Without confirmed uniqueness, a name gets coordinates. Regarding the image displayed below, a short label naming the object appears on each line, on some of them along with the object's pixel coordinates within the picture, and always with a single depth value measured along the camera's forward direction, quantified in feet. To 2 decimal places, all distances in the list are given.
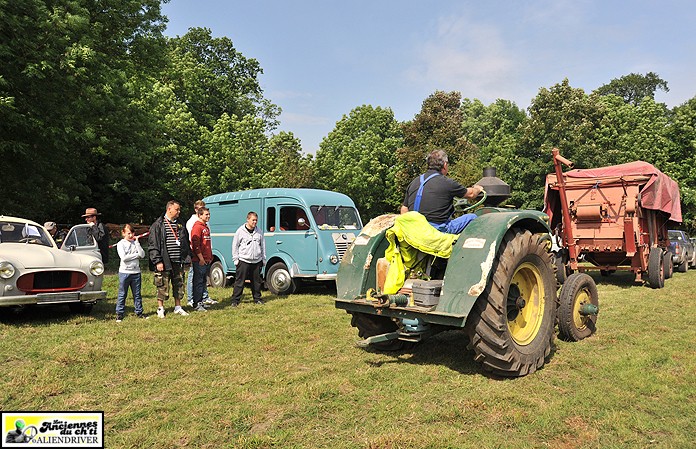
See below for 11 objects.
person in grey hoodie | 31.55
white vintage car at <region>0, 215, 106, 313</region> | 22.99
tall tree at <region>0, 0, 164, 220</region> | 40.19
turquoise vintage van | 35.81
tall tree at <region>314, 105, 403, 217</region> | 117.60
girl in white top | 25.45
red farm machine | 37.55
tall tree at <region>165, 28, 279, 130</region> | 115.44
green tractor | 14.99
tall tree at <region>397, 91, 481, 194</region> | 116.16
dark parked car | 51.34
